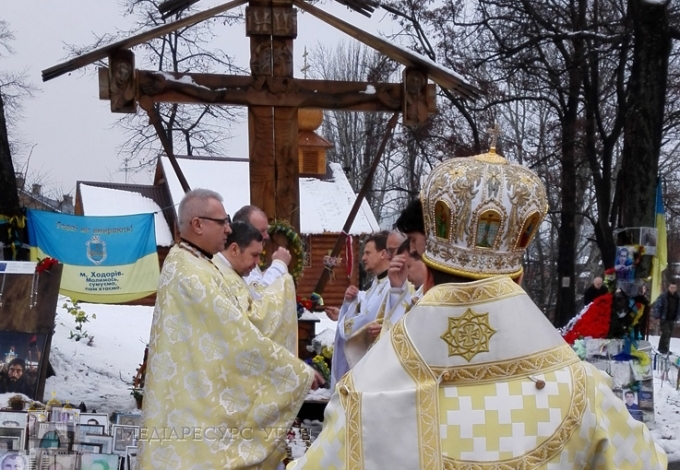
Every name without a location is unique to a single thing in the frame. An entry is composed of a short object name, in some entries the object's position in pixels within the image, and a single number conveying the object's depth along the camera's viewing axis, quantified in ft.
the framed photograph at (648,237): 35.24
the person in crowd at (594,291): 54.39
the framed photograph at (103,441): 21.49
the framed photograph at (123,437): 21.75
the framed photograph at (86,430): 21.42
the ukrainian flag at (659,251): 34.91
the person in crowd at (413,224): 14.80
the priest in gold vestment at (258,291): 18.03
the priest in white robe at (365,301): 22.11
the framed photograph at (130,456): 21.58
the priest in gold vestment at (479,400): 8.32
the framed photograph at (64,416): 21.66
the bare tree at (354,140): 125.90
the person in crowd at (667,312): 62.80
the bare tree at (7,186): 35.78
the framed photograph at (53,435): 21.16
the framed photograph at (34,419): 21.21
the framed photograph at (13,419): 21.06
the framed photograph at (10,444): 20.76
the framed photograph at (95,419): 22.04
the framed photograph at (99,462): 21.08
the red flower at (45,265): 26.37
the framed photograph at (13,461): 20.49
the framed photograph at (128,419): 22.11
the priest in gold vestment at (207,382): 16.80
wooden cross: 25.84
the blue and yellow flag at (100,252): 39.70
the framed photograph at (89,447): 21.30
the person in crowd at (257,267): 19.33
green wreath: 25.27
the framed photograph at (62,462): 20.74
